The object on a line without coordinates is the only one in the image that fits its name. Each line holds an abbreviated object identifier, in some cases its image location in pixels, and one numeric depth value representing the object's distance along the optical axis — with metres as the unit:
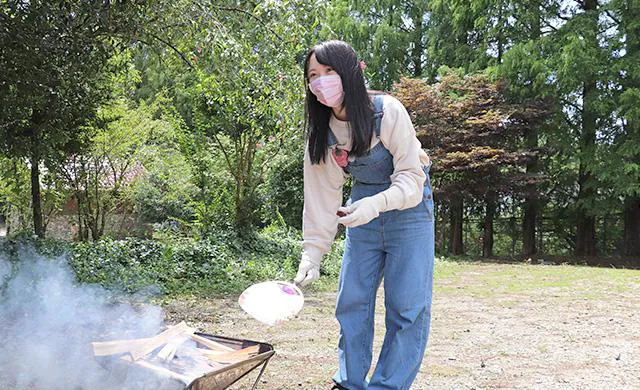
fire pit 1.81
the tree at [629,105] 10.56
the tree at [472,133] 11.48
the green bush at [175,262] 5.64
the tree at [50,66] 4.53
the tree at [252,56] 5.54
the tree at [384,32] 15.07
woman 1.98
